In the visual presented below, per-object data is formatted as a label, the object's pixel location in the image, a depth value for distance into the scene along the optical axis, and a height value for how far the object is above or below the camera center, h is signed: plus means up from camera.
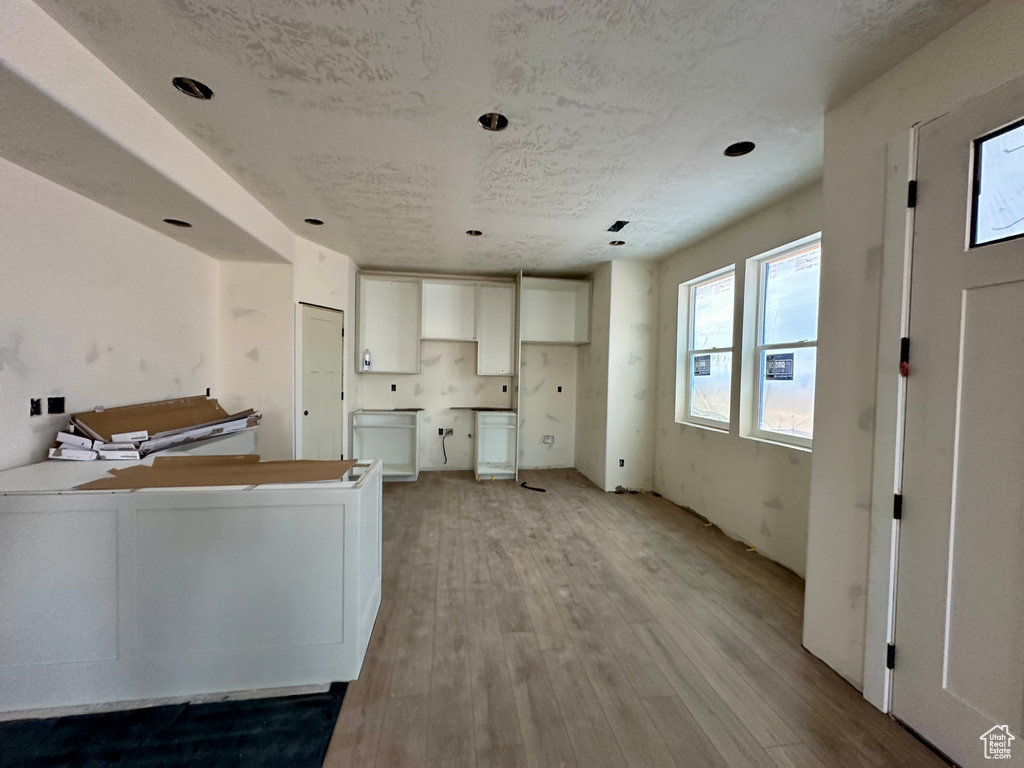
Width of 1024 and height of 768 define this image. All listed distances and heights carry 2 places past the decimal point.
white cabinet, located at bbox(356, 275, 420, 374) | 4.80 +0.57
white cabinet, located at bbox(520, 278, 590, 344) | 4.96 +0.82
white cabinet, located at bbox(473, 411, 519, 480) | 4.95 -1.00
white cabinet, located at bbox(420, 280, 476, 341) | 4.90 +0.79
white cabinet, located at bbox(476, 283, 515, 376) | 4.95 +0.58
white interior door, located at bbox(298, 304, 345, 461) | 3.74 -0.15
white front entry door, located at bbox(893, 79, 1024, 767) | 1.22 -0.22
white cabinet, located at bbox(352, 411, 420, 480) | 4.73 -0.91
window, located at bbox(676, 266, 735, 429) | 3.43 +0.25
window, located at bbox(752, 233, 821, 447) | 2.62 +0.26
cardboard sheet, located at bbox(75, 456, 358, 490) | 1.61 -0.49
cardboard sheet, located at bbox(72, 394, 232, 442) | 2.13 -0.35
